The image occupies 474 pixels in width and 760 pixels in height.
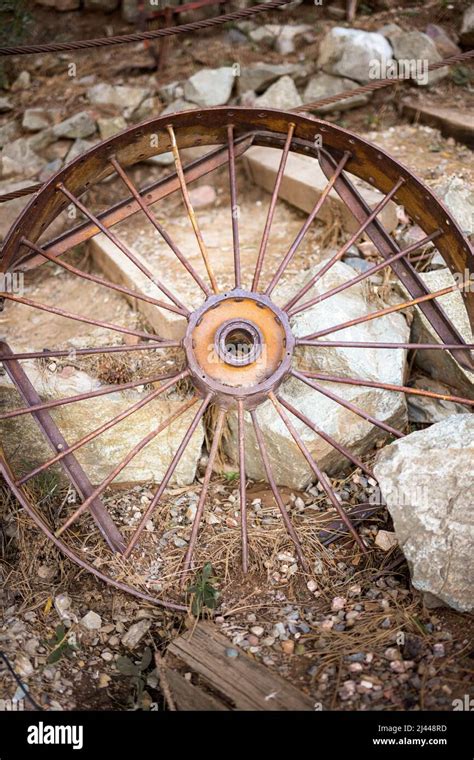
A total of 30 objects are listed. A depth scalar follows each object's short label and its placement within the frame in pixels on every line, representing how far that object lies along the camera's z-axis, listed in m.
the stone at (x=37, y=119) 4.89
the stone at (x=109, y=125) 4.95
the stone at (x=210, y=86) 5.05
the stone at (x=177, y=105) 5.03
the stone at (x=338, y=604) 3.19
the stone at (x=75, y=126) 4.91
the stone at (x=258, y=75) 5.17
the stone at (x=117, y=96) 5.03
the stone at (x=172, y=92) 5.09
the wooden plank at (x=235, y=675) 2.71
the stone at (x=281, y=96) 5.10
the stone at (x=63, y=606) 3.27
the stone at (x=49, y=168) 4.79
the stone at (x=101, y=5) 5.23
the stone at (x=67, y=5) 5.15
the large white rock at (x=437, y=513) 2.91
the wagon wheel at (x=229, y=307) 3.37
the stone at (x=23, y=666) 2.96
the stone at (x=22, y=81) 5.04
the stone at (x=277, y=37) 5.36
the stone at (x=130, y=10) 5.20
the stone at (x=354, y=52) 5.13
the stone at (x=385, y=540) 3.40
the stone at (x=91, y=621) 3.24
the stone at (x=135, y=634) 3.19
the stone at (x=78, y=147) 4.89
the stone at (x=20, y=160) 4.82
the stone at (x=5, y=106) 4.91
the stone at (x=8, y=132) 4.88
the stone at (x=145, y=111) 5.07
